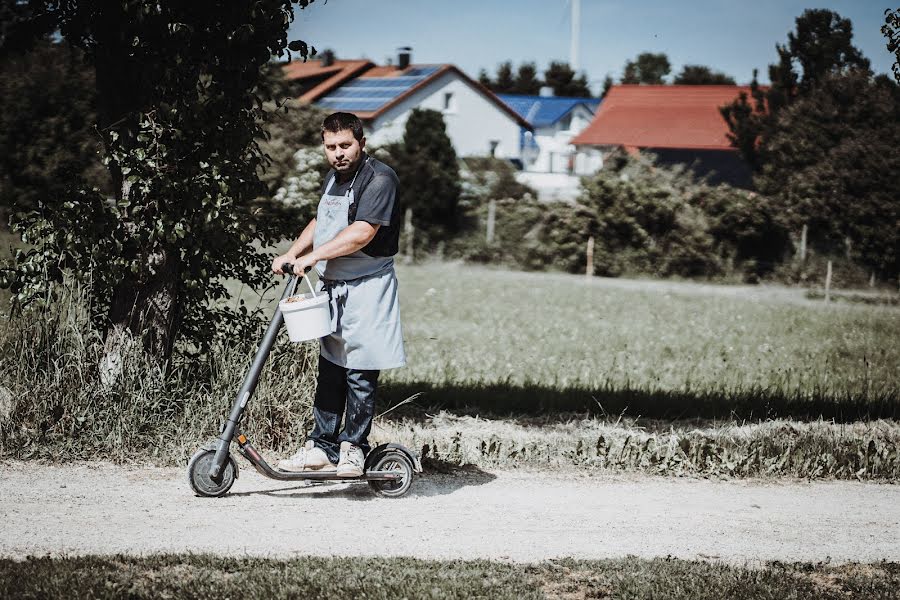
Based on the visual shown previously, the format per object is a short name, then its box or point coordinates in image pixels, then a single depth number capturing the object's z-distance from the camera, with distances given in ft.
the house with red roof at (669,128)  174.29
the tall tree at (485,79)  304.30
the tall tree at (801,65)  117.19
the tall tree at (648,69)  366.59
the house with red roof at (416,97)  166.30
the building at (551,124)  210.38
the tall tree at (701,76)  280.31
